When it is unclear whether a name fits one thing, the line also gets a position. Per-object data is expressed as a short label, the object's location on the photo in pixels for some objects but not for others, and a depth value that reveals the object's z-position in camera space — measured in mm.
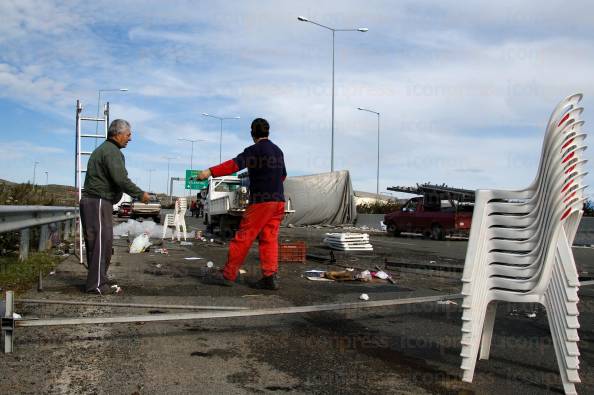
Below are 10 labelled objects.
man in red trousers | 7066
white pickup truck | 18562
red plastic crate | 10906
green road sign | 61947
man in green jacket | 6469
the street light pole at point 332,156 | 36312
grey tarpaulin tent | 32188
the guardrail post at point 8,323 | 3801
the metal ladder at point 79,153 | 9133
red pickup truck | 24031
